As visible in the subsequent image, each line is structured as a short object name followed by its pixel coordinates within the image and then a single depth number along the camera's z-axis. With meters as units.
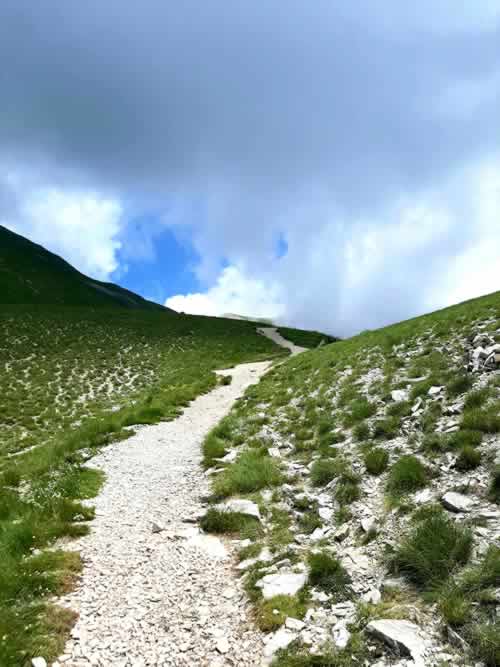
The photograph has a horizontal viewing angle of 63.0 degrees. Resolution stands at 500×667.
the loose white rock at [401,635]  5.41
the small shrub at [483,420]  10.42
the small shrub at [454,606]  5.68
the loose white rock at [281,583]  7.41
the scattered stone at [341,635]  5.96
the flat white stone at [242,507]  10.54
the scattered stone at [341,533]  8.68
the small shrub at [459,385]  13.70
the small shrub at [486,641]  5.05
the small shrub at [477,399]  12.11
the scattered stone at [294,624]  6.49
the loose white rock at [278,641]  6.18
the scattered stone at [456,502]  8.04
